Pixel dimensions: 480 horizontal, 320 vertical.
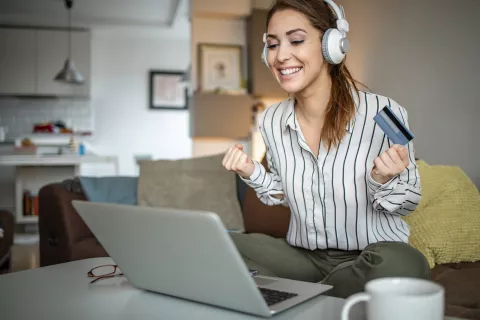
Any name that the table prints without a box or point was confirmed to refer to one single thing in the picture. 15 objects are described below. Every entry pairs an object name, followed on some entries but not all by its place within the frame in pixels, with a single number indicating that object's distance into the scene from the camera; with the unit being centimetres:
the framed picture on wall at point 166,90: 794
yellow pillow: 182
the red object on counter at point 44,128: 723
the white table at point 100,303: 85
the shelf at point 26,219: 525
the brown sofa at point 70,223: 232
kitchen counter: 513
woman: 138
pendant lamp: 616
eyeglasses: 115
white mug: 59
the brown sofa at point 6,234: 269
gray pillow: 267
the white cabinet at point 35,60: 708
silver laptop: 76
